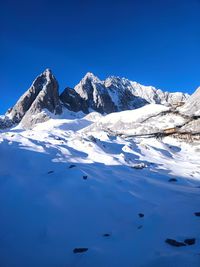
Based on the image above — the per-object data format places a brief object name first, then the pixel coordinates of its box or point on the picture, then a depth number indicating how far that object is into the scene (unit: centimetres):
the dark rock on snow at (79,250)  1102
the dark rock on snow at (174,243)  1066
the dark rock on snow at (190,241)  1070
